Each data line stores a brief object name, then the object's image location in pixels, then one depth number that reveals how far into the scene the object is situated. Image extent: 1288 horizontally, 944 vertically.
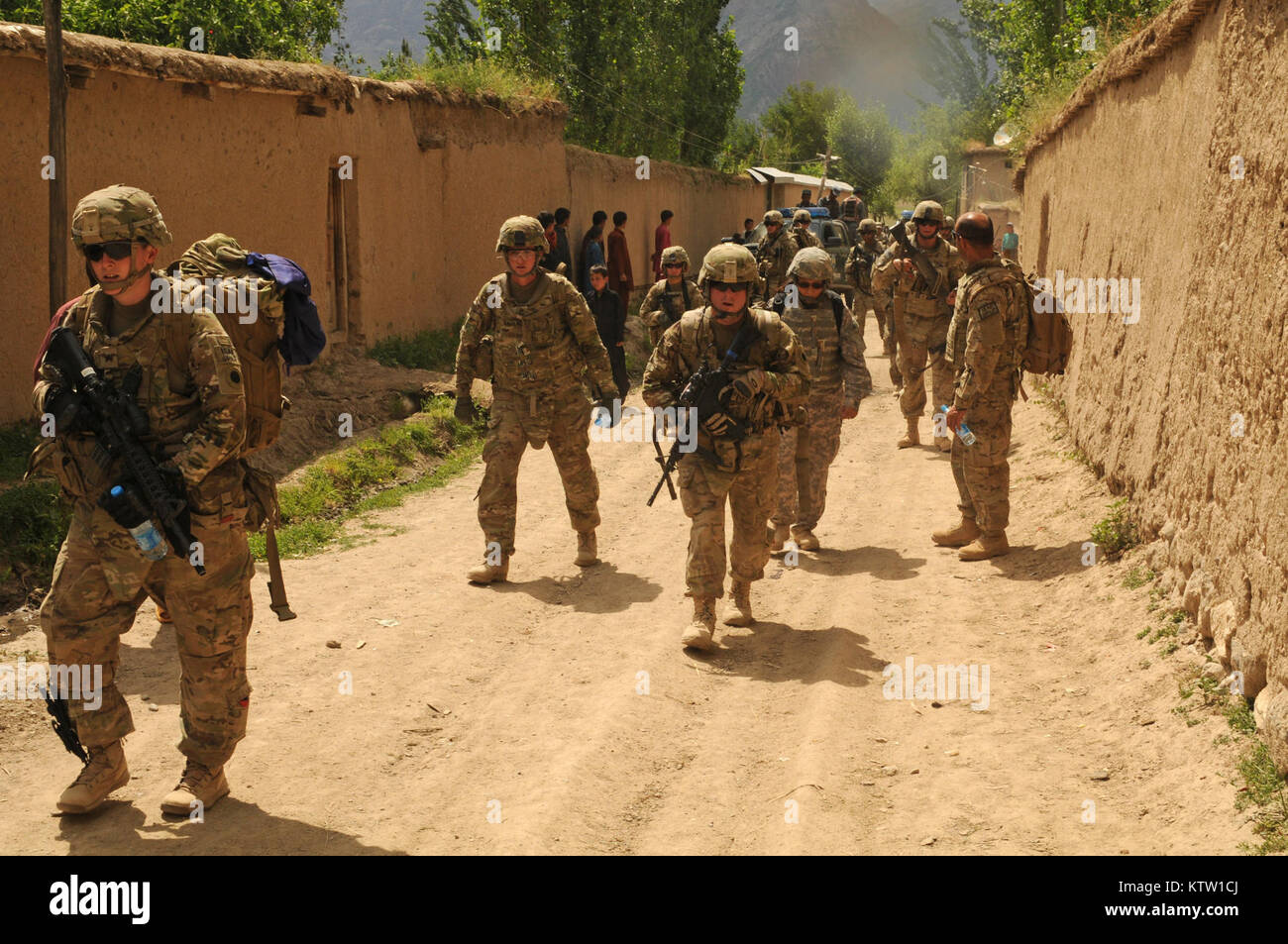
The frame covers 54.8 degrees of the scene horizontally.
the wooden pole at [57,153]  7.49
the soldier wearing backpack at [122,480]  4.18
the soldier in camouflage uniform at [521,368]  7.50
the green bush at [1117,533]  7.12
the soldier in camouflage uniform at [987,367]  7.57
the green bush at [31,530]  6.95
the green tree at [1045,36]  18.34
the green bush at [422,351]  13.12
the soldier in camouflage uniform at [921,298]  10.44
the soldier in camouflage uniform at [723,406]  6.18
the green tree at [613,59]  27.95
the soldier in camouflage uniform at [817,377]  7.74
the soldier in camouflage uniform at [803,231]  13.04
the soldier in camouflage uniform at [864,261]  14.22
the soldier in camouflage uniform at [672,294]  10.80
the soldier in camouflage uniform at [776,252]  12.72
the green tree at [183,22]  13.64
